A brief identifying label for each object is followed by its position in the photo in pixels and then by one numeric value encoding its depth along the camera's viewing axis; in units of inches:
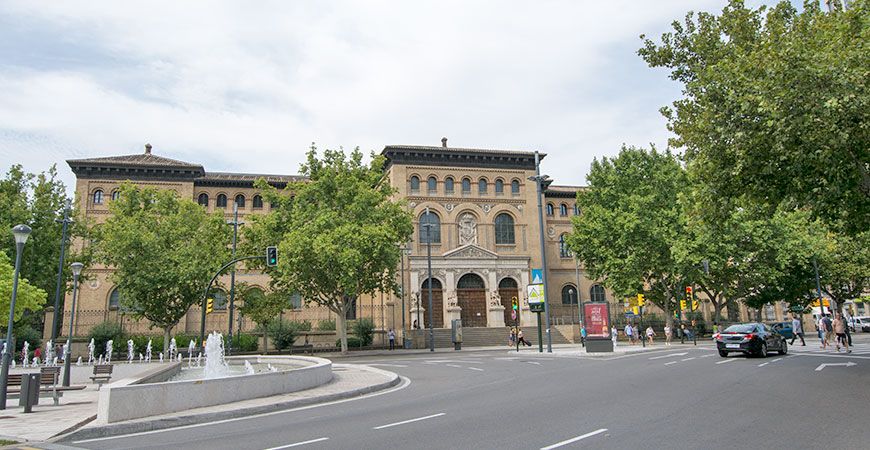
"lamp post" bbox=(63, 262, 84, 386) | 756.5
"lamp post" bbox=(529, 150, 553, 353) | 1165.2
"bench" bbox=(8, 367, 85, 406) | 602.3
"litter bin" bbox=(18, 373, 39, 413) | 482.6
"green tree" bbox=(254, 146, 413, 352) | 1247.5
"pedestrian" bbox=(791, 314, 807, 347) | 1250.4
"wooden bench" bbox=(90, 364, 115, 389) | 738.8
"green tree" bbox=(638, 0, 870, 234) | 465.7
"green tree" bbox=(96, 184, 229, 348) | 1328.7
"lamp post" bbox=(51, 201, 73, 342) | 871.7
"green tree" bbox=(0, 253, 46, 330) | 1002.7
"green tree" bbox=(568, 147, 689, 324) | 1514.5
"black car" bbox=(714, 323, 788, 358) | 866.1
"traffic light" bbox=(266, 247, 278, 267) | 977.5
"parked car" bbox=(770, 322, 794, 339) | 1514.5
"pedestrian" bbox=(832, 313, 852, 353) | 961.9
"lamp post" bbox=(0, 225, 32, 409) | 502.6
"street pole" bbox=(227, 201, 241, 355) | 1205.7
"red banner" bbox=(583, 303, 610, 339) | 1116.5
